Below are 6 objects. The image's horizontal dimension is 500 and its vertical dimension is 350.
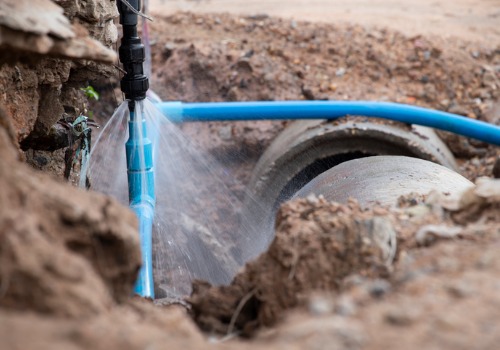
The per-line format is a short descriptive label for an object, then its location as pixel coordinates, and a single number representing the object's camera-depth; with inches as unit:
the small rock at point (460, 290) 57.0
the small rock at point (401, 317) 53.6
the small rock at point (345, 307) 56.7
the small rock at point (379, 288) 60.5
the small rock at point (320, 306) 58.0
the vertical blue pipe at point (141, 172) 89.8
